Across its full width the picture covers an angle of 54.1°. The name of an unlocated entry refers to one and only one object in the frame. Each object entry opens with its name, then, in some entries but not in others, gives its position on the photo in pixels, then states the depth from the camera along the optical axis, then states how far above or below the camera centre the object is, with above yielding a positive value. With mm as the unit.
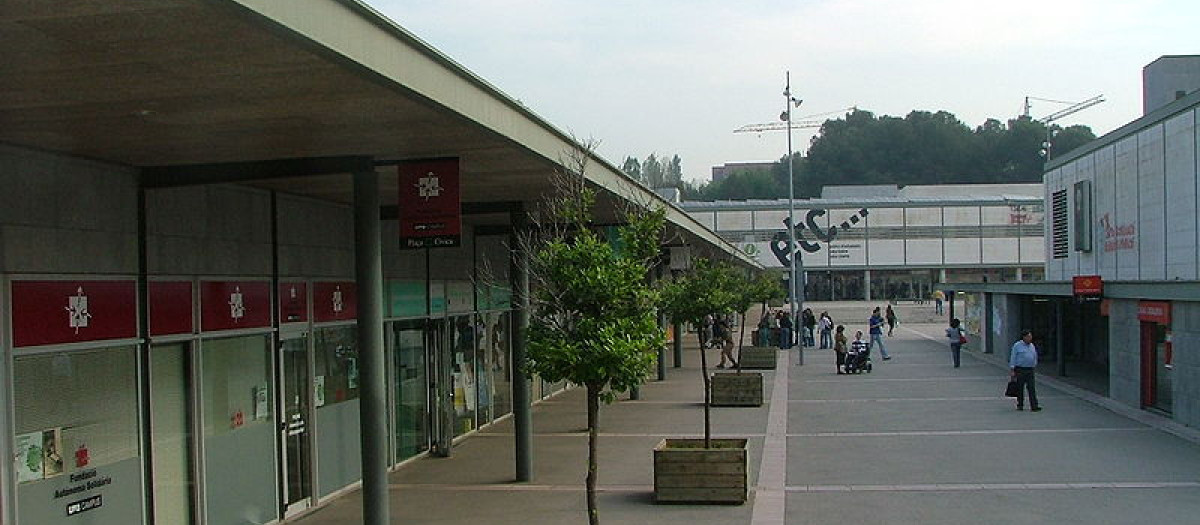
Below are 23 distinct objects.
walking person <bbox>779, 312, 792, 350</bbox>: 45875 -3885
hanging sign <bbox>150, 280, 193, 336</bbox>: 10625 -588
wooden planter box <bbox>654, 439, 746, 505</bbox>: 13062 -2687
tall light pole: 39719 +634
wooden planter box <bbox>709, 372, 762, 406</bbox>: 24125 -3226
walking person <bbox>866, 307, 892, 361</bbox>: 37438 -3151
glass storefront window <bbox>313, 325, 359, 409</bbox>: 14182 -1555
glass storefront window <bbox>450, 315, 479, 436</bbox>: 19500 -2261
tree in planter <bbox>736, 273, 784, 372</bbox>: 29219 -1611
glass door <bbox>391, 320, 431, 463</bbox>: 16828 -2217
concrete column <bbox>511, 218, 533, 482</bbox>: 15188 -2023
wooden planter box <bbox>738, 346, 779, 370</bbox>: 35156 -3751
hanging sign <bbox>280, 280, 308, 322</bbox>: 13156 -684
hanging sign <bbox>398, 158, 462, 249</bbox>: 10695 +322
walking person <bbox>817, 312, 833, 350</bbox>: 46125 -3857
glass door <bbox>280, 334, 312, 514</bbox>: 13125 -2044
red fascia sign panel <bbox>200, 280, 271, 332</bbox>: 11586 -637
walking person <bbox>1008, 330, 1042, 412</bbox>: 21578 -2514
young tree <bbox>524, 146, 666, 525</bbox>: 9195 -670
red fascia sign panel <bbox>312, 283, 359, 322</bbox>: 14102 -750
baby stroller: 32625 -3525
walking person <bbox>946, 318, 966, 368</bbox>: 33125 -3069
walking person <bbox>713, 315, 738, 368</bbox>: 30025 -2838
